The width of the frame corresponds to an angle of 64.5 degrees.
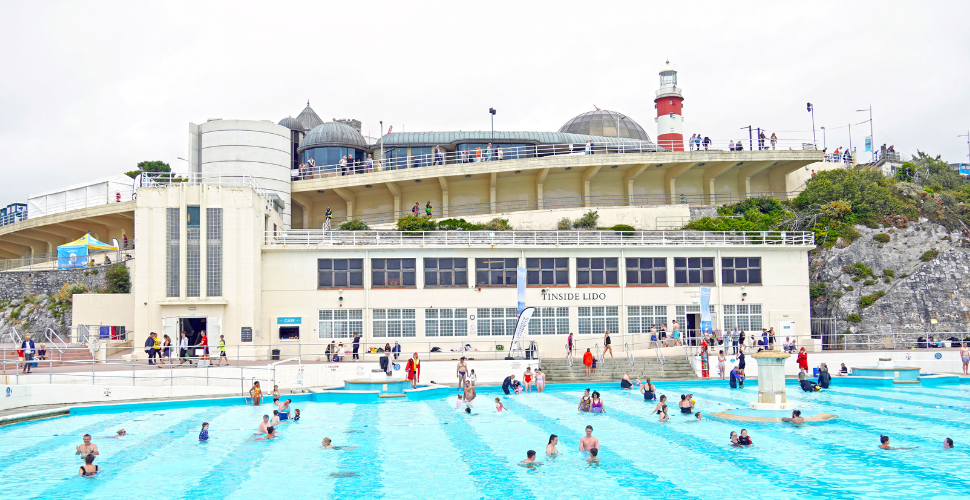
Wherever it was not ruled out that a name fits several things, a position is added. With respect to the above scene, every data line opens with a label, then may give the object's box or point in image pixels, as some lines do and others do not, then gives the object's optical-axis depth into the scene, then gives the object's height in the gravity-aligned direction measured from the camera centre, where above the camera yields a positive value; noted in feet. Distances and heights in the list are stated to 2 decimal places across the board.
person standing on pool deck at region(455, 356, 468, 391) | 96.51 -8.04
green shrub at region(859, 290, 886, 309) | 137.90 -0.16
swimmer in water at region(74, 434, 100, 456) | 58.95 -10.29
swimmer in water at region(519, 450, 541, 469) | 57.52 -11.75
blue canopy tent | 151.84 +12.30
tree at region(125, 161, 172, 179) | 220.84 +42.57
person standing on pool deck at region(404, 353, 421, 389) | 99.31 -8.08
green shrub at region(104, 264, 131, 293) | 133.39 +5.73
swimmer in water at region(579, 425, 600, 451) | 60.64 -10.87
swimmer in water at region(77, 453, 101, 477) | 56.18 -11.37
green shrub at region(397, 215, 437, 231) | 143.95 +15.83
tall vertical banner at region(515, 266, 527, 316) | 110.90 +3.24
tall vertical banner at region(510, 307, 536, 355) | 105.50 -2.57
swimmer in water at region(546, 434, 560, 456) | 60.13 -10.96
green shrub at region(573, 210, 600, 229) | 160.45 +17.67
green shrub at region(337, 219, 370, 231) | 155.33 +16.86
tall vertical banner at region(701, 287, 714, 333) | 118.28 -0.77
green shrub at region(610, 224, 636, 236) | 145.30 +14.67
